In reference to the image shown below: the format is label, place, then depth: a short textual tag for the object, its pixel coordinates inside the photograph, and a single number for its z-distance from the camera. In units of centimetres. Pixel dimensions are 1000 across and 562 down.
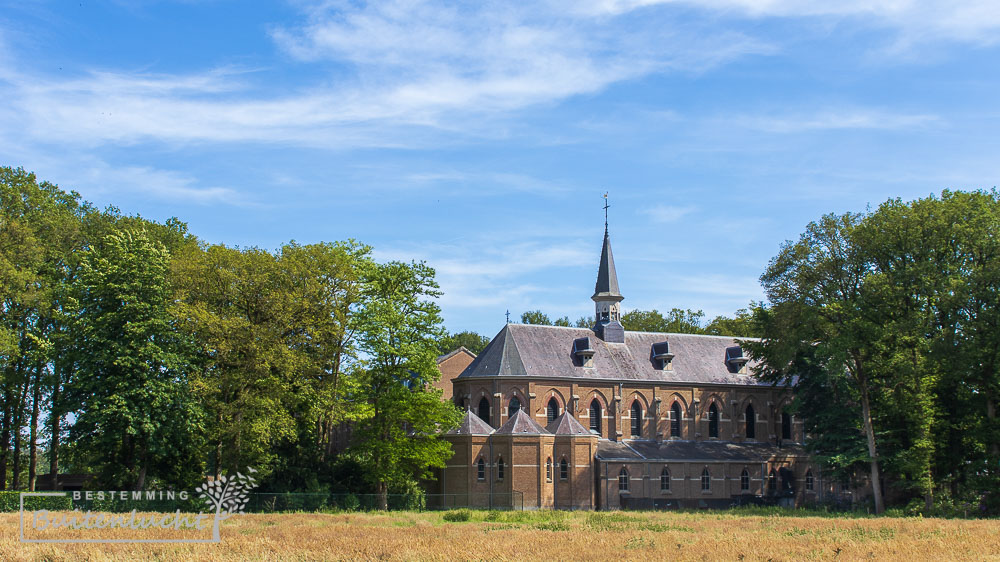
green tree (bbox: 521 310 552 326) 10582
